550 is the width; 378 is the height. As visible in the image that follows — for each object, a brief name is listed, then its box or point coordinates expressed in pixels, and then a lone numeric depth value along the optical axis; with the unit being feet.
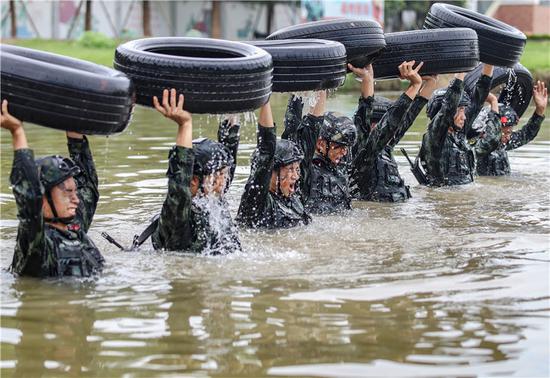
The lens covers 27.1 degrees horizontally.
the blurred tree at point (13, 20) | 131.13
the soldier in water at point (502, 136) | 42.86
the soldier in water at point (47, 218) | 22.20
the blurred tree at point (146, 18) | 135.95
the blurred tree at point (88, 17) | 129.39
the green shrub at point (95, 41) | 117.39
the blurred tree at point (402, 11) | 140.15
